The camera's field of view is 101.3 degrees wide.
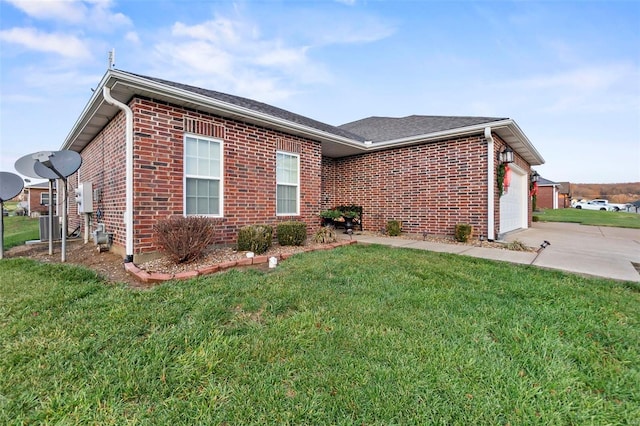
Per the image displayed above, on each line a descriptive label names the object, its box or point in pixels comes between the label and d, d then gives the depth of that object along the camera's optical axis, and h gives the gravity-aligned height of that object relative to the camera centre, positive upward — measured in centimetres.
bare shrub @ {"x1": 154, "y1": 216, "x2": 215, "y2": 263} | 405 -41
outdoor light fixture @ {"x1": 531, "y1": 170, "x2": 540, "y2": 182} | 1250 +167
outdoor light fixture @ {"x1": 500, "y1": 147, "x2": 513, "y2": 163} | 719 +149
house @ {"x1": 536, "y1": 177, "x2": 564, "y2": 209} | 3011 +166
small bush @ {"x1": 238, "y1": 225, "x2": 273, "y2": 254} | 493 -52
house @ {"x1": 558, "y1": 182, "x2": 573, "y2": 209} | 3766 +209
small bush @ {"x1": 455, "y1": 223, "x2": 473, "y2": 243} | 696 -58
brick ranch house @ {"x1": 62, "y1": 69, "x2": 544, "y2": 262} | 459 +114
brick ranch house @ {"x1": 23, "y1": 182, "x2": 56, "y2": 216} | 2361 +148
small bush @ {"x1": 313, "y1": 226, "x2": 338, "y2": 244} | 629 -61
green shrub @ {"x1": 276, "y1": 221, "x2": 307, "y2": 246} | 577 -49
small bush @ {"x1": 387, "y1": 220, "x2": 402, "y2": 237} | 809 -54
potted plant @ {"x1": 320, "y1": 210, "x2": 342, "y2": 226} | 804 -10
